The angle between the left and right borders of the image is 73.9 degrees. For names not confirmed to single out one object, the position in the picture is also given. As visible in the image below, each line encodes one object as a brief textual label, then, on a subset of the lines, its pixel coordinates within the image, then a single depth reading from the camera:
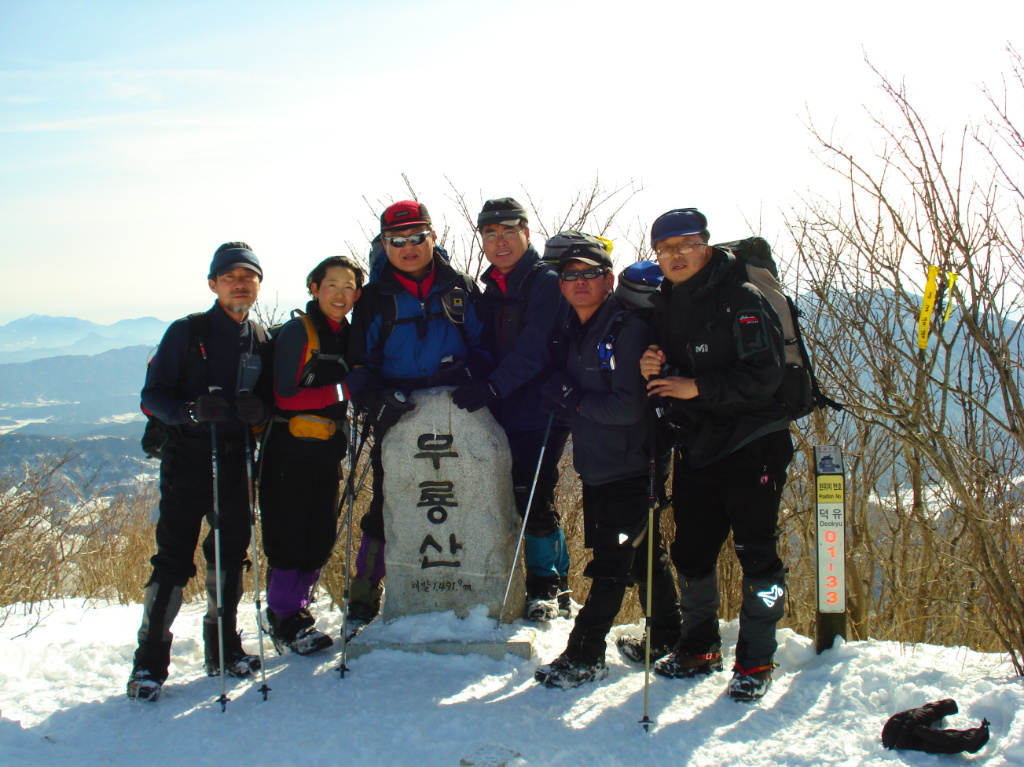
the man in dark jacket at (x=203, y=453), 3.56
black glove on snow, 2.66
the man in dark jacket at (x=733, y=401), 3.20
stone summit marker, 4.12
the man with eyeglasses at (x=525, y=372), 4.00
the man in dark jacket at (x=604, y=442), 3.50
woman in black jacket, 3.88
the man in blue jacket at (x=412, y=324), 4.05
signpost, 3.68
